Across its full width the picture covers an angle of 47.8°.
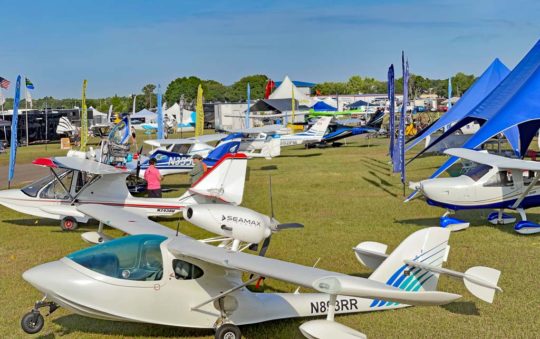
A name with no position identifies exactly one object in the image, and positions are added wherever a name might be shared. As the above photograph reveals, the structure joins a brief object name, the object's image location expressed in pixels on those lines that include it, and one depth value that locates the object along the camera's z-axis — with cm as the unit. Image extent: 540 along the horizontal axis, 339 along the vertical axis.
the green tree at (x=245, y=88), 15688
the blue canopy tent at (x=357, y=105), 9406
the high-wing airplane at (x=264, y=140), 3341
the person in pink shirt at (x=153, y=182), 1695
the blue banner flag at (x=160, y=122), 3553
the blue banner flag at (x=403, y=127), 1961
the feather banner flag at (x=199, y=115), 3397
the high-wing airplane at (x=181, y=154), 2239
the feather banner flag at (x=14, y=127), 2161
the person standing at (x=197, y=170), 1791
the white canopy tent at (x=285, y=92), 8694
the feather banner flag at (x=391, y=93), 2109
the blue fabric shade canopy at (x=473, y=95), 2432
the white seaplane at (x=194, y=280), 681
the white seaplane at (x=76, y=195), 1462
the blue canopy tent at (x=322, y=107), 7430
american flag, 4374
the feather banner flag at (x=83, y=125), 2690
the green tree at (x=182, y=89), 15548
